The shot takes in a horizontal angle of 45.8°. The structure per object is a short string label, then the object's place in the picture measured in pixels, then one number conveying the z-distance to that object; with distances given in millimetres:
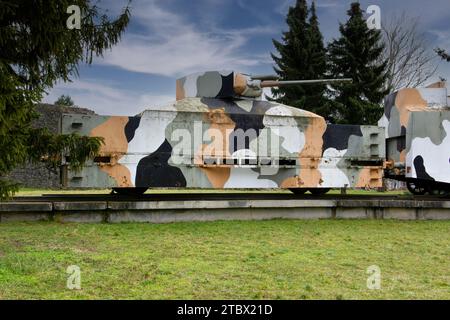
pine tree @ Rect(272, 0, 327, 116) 32906
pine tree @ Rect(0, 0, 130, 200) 5830
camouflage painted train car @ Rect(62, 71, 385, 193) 10234
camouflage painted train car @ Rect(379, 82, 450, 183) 12023
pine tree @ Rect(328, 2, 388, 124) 32625
